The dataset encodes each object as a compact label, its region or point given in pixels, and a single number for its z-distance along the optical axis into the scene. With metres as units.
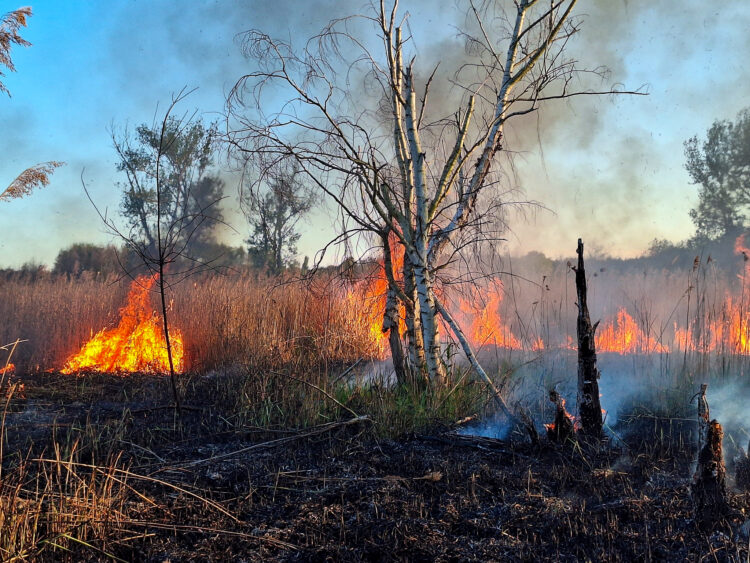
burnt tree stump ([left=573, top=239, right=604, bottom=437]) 4.76
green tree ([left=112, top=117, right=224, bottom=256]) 21.66
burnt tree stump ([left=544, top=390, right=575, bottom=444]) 4.90
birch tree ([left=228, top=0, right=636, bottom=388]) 5.87
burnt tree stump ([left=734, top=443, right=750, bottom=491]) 4.15
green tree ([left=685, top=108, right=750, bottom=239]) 22.17
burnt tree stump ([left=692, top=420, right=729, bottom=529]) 3.41
